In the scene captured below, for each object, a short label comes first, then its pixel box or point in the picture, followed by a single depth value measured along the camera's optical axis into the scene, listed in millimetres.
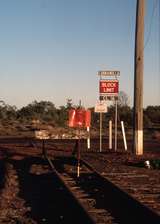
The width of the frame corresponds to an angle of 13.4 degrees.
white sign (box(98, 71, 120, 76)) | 28794
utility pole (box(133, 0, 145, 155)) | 27844
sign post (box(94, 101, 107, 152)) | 30219
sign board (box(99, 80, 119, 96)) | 29250
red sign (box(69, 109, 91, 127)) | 22359
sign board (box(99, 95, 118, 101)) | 29516
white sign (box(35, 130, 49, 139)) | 28030
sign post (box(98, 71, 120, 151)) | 29109
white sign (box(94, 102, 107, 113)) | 30219
